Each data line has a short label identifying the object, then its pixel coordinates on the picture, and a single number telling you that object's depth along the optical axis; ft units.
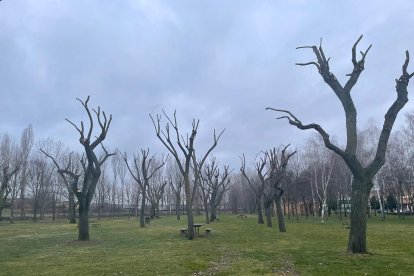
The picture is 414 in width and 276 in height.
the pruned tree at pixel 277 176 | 90.17
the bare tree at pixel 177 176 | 169.07
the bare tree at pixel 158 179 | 256.27
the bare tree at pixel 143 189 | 114.47
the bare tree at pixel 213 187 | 144.66
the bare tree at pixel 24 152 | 190.84
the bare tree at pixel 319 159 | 172.80
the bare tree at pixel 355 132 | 46.44
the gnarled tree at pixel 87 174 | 70.28
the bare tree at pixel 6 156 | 167.62
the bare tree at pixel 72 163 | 157.99
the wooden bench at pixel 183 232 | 77.75
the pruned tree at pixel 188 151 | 73.20
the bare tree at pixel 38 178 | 200.19
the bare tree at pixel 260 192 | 120.16
